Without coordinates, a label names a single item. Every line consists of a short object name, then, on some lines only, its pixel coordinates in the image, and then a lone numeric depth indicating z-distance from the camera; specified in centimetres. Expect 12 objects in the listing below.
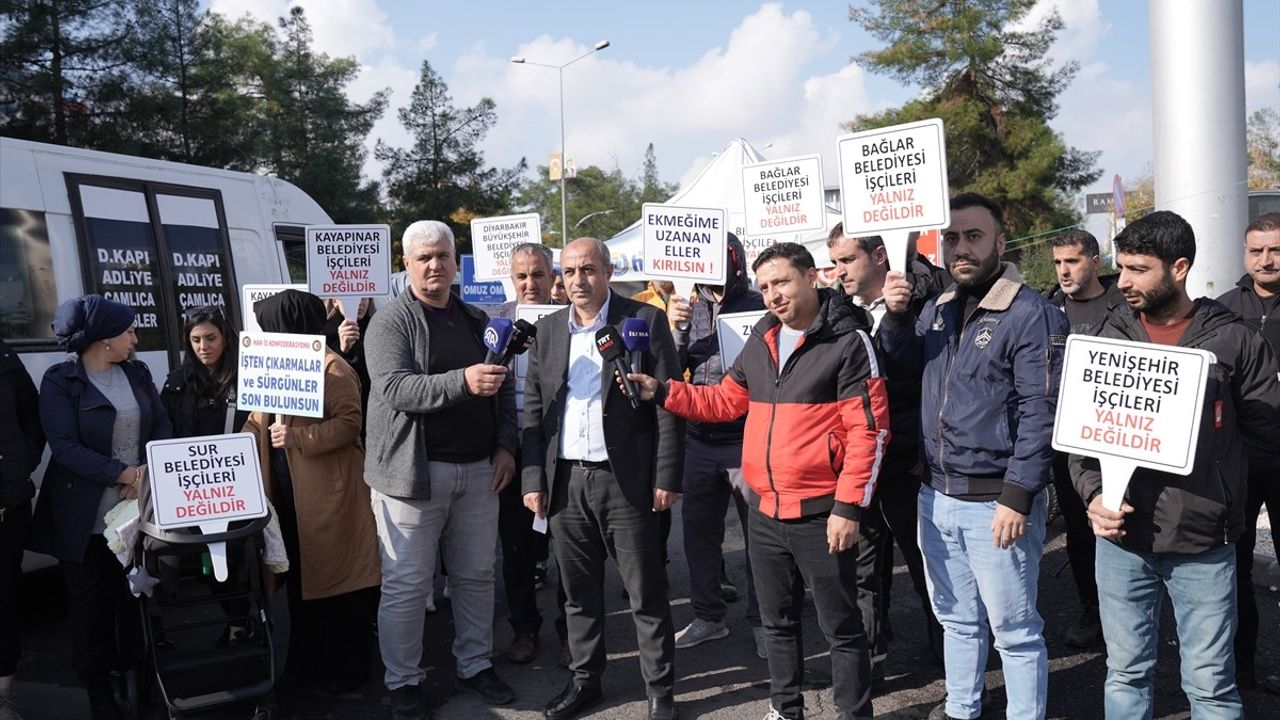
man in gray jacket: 419
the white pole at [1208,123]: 651
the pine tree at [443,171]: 3656
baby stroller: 396
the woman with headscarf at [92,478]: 421
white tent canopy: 1241
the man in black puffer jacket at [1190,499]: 304
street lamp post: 3681
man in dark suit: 416
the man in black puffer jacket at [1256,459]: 423
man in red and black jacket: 365
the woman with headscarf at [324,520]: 450
